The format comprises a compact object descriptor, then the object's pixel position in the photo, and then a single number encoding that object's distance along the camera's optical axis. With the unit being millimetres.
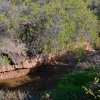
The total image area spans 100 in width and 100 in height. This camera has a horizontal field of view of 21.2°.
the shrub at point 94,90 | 6604
